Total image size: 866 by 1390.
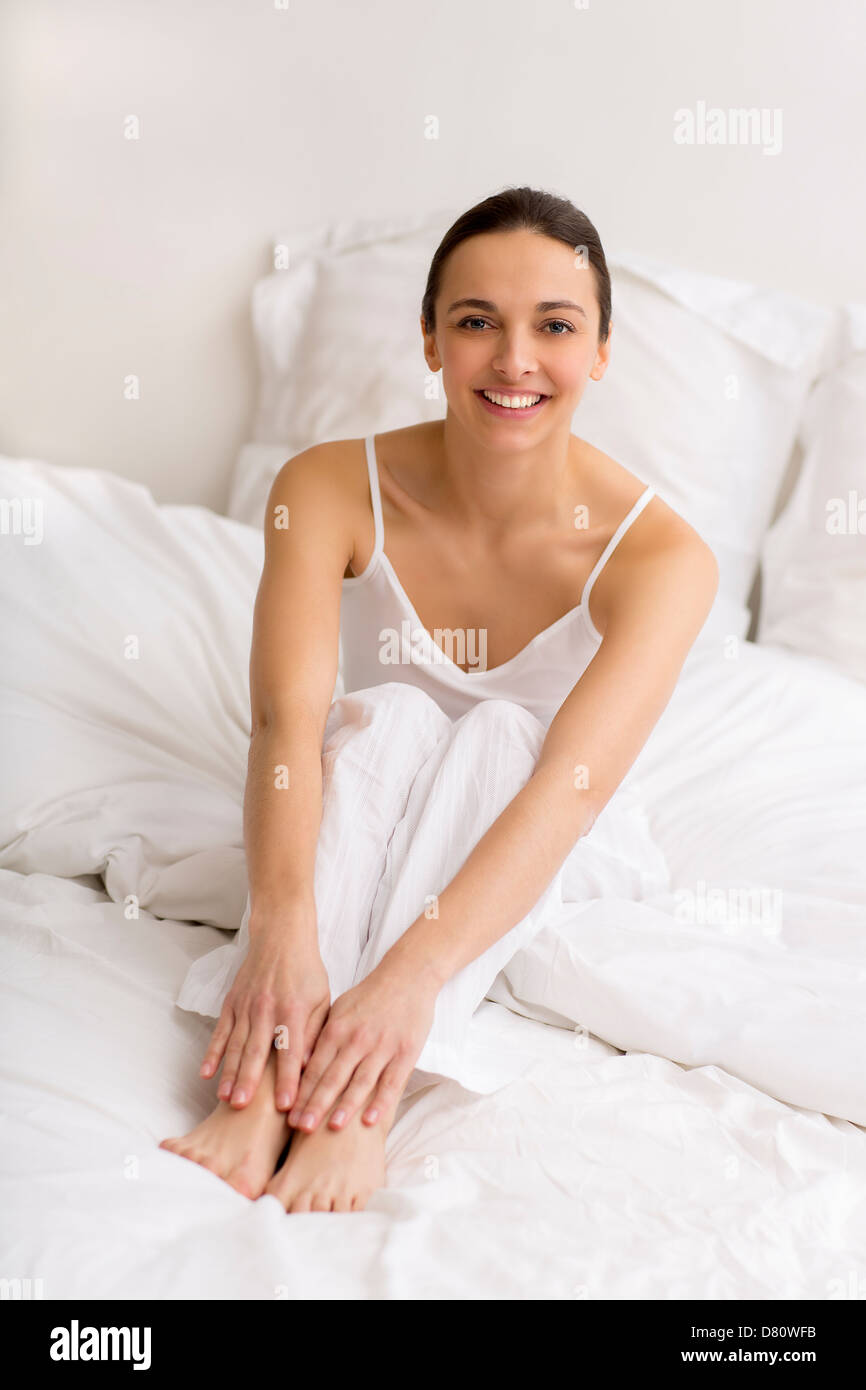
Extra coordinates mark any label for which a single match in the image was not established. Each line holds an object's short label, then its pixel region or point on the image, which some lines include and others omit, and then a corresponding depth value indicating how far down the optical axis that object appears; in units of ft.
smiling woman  3.01
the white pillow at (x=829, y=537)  5.95
